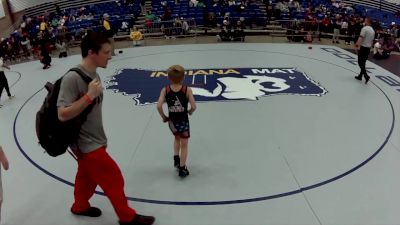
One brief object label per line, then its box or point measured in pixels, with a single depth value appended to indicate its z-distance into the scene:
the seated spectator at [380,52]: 10.89
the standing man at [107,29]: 11.27
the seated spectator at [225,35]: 14.34
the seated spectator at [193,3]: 17.78
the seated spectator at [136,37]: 14.09
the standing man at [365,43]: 8.21
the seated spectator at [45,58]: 10.96
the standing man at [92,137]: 2.83
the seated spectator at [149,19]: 15.77
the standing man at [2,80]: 7.68
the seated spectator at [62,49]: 12.72
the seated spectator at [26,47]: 13.77
